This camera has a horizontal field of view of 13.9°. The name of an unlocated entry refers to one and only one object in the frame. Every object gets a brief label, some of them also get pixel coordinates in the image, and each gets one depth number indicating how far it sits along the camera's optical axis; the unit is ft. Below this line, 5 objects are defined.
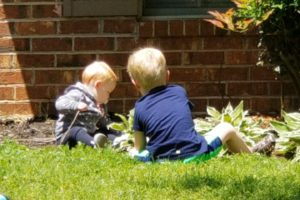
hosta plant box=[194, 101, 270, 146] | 33.55
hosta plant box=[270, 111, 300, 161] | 31.14
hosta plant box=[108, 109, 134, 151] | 32.89
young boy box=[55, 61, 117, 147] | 33.37
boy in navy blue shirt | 28.79
